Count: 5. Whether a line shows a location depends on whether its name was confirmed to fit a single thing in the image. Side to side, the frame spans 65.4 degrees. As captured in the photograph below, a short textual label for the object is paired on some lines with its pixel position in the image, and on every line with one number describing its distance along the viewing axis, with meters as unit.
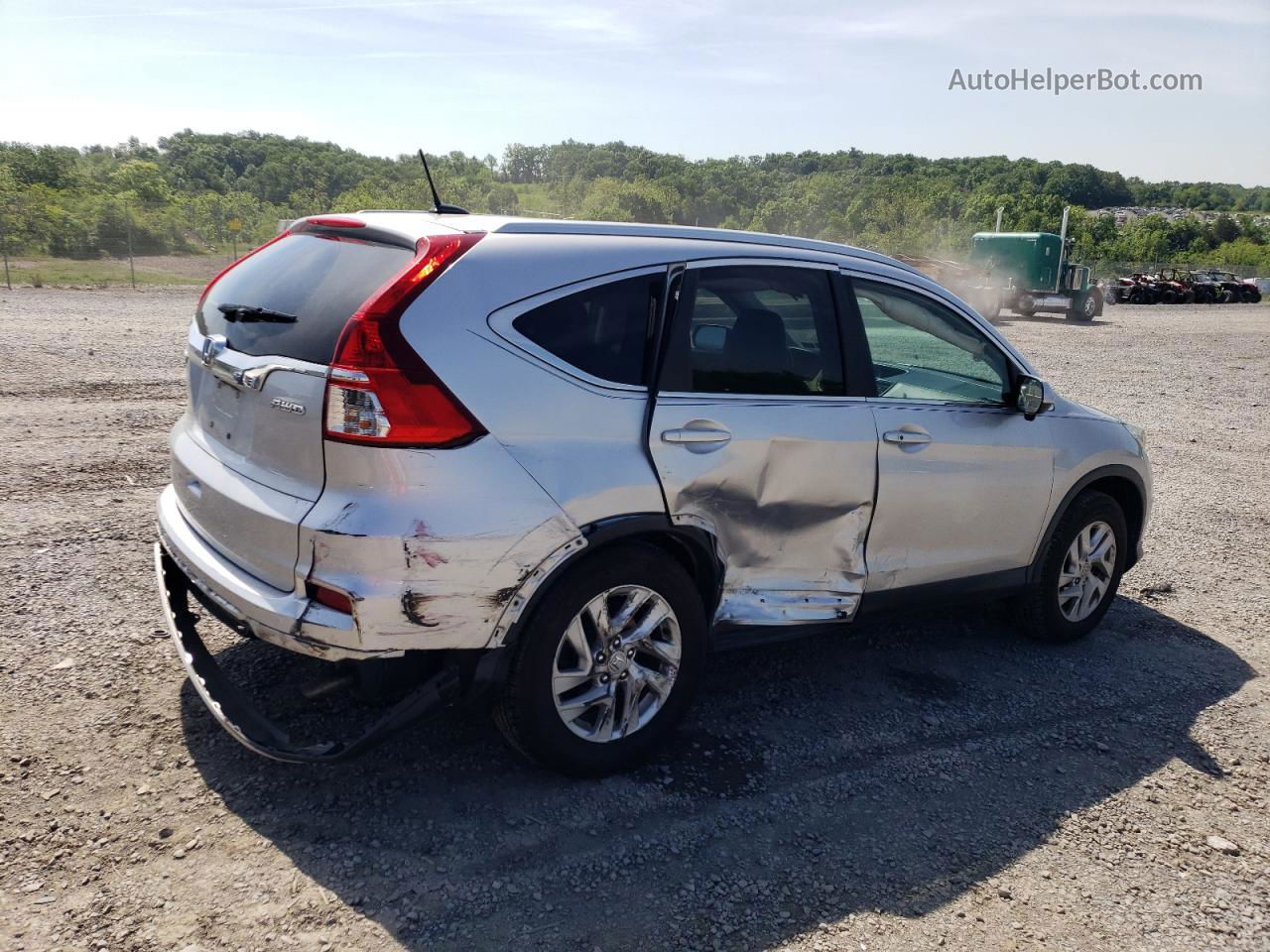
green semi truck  33.94
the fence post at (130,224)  28.39
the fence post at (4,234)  27.88
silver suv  2.88
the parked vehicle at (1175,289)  46.88
